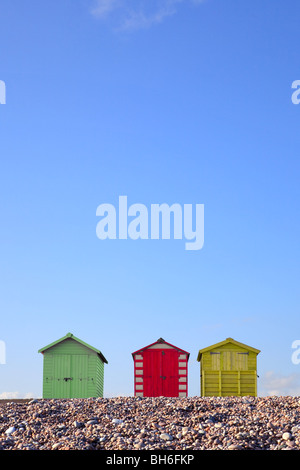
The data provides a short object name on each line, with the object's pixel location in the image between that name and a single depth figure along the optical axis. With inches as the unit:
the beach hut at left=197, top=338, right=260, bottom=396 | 1130.7
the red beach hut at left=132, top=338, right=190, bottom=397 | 1139.9
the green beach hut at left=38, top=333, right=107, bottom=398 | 1131.9
